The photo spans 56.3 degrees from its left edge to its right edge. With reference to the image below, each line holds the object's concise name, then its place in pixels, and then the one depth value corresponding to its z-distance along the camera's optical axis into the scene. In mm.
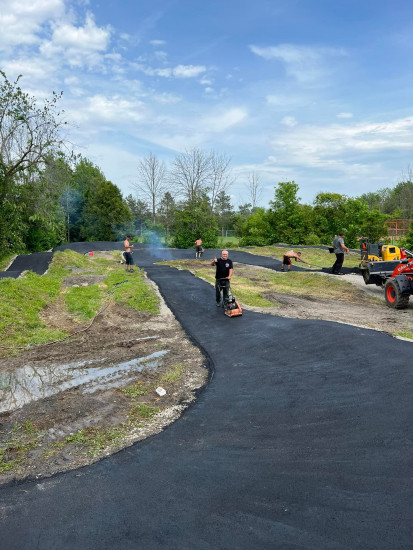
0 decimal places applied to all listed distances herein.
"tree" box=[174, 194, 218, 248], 34344
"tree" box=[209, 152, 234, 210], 43012
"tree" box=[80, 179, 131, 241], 40156
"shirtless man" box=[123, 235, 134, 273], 18609
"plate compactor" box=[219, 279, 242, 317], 10047
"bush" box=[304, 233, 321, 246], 34356
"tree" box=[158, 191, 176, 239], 42938
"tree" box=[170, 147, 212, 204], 39375
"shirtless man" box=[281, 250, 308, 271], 20344
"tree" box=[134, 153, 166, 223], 44938
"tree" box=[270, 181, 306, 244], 34750
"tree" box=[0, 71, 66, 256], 17922
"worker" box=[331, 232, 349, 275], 16688
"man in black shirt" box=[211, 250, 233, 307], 10438
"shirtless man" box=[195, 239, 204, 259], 26753
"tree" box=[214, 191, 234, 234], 49100
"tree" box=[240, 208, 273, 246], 35938
